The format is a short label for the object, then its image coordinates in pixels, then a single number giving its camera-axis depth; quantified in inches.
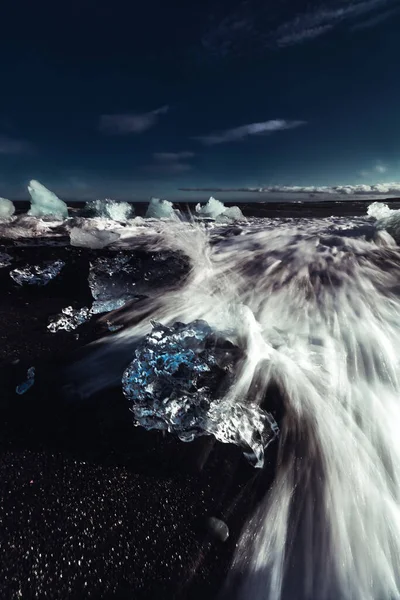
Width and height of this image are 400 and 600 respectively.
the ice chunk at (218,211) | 440.1
